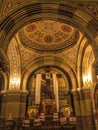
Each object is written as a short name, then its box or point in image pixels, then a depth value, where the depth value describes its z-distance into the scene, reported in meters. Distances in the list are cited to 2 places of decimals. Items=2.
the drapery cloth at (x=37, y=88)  10.47
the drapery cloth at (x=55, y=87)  10.49
